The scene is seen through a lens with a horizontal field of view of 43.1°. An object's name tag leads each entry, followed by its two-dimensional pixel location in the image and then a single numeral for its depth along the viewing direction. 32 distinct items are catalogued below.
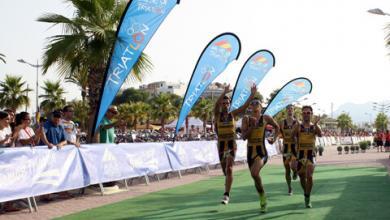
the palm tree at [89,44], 14.31
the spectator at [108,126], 12.42
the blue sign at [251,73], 21.19
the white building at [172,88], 189.38
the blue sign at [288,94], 23.55
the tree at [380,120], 131.82
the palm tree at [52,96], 50.41
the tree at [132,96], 138.50
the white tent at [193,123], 54.50
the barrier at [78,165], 8.70
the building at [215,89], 182.49
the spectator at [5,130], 9.09
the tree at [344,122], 159.12
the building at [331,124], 191.74
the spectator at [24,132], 9.75
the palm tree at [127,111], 75.04
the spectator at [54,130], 10.66
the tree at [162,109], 76.75
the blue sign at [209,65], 17.42
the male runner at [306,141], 9.34
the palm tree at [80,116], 67.57
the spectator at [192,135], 35.06
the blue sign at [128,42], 11.35
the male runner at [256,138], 8.62
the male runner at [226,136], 9.36
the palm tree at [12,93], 46.47
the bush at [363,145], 38.00
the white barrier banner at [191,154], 16.02
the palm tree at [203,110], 77.88
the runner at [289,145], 11.52
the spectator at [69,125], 11.46
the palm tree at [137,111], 75.69
